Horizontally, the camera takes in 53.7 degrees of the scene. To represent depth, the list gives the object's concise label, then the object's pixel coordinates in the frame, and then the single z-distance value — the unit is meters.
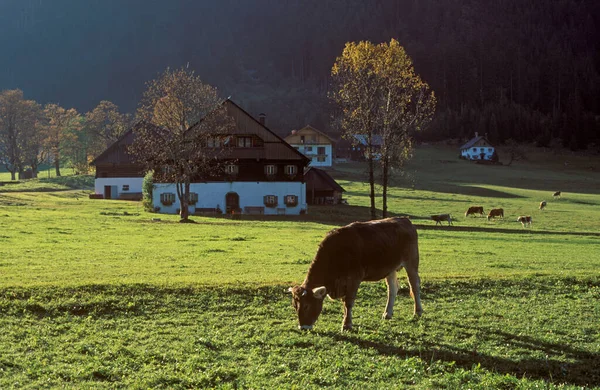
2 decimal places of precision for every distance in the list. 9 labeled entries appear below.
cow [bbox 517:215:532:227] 49.00
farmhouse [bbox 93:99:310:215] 58.66
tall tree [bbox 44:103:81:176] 95.75
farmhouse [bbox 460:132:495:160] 147.62
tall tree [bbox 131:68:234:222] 47.86
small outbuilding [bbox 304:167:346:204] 66.75
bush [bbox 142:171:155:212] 58.43
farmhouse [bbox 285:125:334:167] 114.94
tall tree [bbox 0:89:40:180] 88.38
